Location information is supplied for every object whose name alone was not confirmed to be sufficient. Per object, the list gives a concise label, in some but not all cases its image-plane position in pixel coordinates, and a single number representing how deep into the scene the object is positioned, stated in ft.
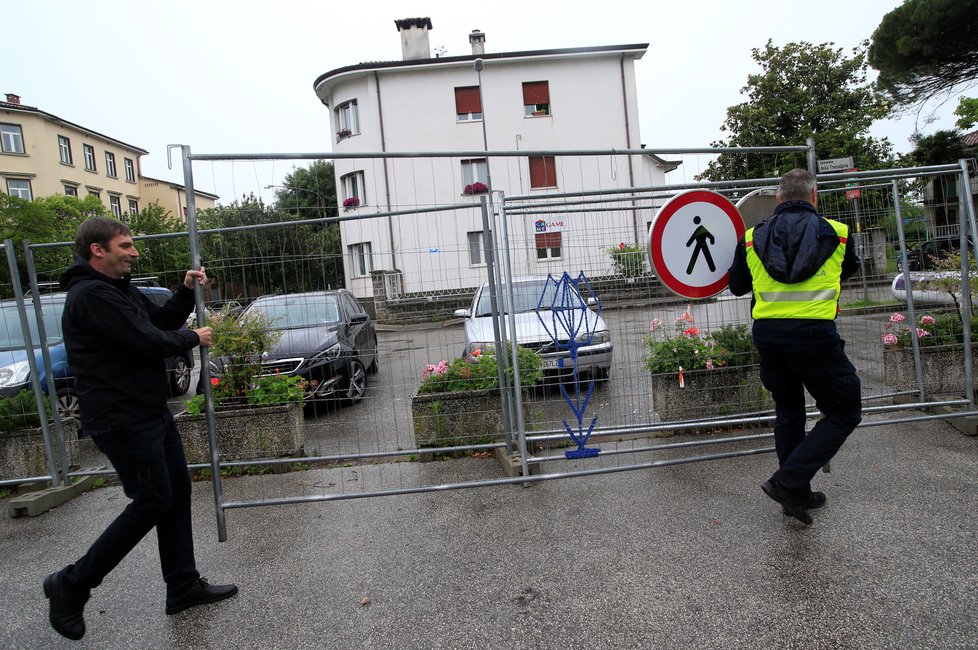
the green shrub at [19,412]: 18.62
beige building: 126.52
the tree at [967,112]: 54.34
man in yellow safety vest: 11.87
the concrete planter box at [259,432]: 18.65
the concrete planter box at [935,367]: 19.88
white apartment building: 93.97
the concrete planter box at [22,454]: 18.60
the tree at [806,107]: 93.97
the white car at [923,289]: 18.53
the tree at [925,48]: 58.03
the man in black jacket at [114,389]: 9.93
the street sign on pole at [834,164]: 24.00
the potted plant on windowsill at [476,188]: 70.87
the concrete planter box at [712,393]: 19.19
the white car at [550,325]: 15.69
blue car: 20.01
